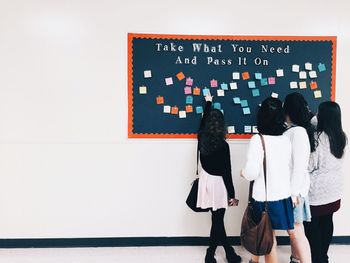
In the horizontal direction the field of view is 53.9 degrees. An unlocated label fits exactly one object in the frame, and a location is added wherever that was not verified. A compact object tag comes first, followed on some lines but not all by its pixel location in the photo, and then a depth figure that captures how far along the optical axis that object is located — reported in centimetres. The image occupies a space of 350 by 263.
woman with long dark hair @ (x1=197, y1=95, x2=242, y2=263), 265
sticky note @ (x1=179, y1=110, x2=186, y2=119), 318
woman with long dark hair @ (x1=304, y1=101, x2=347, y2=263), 245
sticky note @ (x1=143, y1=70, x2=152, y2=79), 315
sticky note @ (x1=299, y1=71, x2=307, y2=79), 324
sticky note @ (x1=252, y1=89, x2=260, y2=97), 322
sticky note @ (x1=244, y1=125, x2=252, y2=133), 323
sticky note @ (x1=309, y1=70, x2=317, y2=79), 324
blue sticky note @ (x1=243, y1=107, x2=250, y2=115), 321
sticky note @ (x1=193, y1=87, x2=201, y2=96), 318
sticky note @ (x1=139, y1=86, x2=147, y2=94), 316
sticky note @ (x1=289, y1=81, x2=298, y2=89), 324
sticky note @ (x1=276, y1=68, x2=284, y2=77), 323
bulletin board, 316
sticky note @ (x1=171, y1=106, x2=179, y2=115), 318
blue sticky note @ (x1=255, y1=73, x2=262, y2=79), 321
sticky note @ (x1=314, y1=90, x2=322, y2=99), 326
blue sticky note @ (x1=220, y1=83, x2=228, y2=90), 320
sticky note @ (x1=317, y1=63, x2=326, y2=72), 324
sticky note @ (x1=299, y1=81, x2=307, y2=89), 324
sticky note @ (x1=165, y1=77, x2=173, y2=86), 317
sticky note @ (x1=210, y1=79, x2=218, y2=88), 319
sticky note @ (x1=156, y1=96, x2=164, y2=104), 317
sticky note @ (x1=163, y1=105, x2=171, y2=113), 318
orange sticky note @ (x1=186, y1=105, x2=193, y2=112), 319
